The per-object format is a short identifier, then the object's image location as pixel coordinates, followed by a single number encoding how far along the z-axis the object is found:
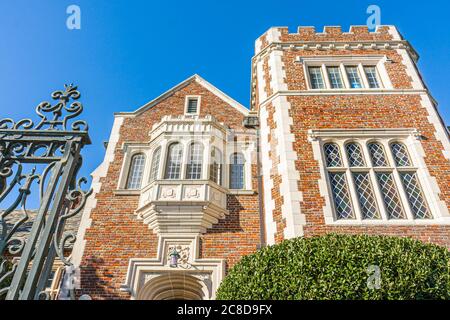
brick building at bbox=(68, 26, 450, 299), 8.05
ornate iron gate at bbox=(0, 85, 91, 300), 3.54
